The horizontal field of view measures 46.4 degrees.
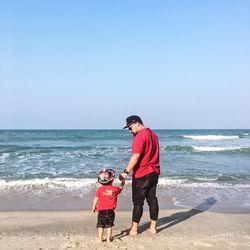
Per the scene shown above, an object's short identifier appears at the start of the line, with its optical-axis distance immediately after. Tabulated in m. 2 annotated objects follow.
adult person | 3.95
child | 3.74
